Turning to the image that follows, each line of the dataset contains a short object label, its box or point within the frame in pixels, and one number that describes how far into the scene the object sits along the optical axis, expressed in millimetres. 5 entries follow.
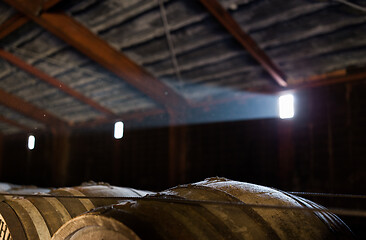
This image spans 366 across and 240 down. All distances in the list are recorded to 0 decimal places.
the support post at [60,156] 12844
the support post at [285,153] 7074
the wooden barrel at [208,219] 1377
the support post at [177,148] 9180
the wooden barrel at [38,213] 2207
